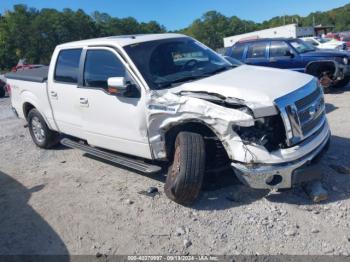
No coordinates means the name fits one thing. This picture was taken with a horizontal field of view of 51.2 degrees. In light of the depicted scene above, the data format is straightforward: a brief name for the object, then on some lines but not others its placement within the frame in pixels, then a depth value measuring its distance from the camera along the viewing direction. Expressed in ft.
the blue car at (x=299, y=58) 33.60
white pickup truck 12.37
